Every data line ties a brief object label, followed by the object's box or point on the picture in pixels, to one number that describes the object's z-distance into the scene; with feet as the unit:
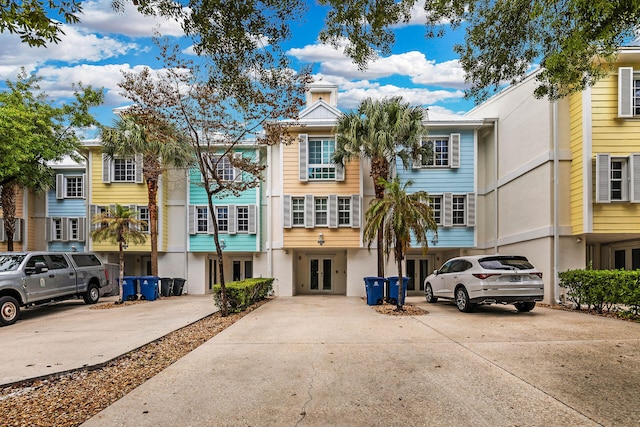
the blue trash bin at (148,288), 61.36
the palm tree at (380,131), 55.31
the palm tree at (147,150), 61.77
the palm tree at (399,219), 40.60
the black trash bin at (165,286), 69.56
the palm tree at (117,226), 56.85
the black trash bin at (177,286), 72.13
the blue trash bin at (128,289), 59.62
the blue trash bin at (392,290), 51.57
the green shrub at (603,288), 36.29
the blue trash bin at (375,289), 51.55
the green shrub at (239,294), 42.68
